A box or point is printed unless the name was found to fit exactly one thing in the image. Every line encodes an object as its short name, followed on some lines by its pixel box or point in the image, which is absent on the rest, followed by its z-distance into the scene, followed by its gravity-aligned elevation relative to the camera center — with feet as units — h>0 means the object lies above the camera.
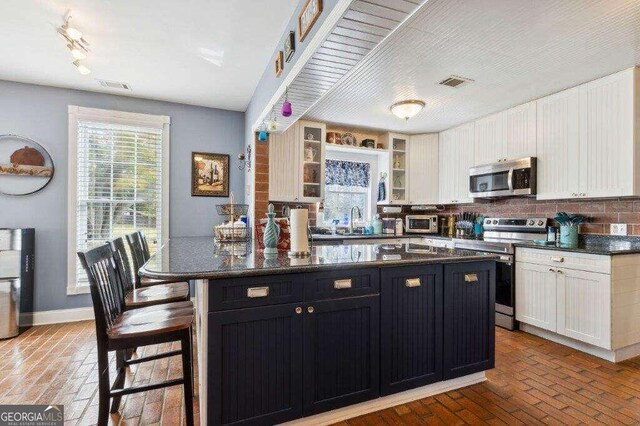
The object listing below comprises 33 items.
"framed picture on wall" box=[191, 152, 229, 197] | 13.74 +1.72
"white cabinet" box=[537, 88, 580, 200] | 10.10 +2.37
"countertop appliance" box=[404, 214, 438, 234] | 15.55 -0.45
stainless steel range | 10.89 -1.14
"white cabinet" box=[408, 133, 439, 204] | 15.74 +2.25
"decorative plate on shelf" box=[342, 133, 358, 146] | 15.31 +3.65
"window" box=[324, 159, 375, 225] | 15.99 +1.31
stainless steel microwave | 11.27 +1.41
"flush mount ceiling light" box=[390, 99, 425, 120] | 11.12 +3.81
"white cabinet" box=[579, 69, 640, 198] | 8.80 +2.34
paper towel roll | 6.53 -0.33
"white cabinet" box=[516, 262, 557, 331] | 9.80 -2.57
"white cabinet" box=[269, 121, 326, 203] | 13.41 +2.23
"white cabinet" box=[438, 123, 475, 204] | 13.99 +2.46
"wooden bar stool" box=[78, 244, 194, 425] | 5.03 -1.92
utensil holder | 10.18 -0.65
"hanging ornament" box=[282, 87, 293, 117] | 8.11 +2.70
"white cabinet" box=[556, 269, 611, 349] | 8.51 -2.56
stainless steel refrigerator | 10.23 -2.12
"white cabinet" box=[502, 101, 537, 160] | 11.34 +3.16
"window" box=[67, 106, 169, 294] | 12.01 +1.36
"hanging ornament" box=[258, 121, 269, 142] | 11.69 +2.97
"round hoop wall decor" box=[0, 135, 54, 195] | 11.27 +1.67
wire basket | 10.15 +0.12
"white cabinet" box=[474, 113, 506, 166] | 12.50 +3.08
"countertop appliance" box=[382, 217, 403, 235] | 15.08 -0.55
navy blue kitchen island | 5.07 -2.14
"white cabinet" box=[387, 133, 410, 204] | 15.70 +2.36
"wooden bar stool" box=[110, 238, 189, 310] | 6.70 -1.89
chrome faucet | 15.63 -0.48
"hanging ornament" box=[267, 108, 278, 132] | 9.10 +2.63
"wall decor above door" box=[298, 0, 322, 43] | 5.93 +3.96
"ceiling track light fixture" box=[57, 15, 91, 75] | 7.68 +4.41
